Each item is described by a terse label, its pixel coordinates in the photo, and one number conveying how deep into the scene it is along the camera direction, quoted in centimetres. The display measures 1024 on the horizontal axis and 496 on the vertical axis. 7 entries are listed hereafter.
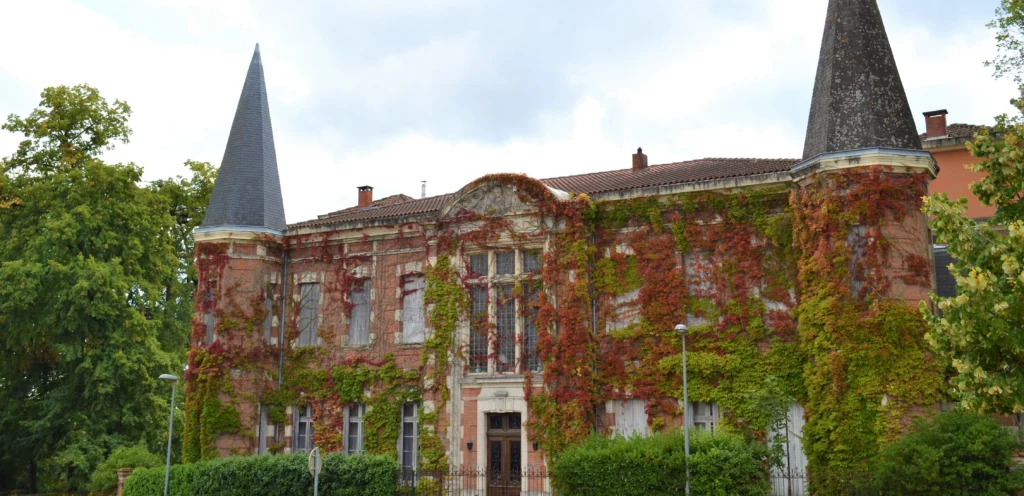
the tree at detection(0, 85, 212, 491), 3161
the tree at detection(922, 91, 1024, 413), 1352
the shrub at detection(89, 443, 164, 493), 2927
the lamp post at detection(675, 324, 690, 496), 2003
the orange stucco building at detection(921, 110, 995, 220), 3103
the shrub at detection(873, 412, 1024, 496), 1769
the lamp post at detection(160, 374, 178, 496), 2538
